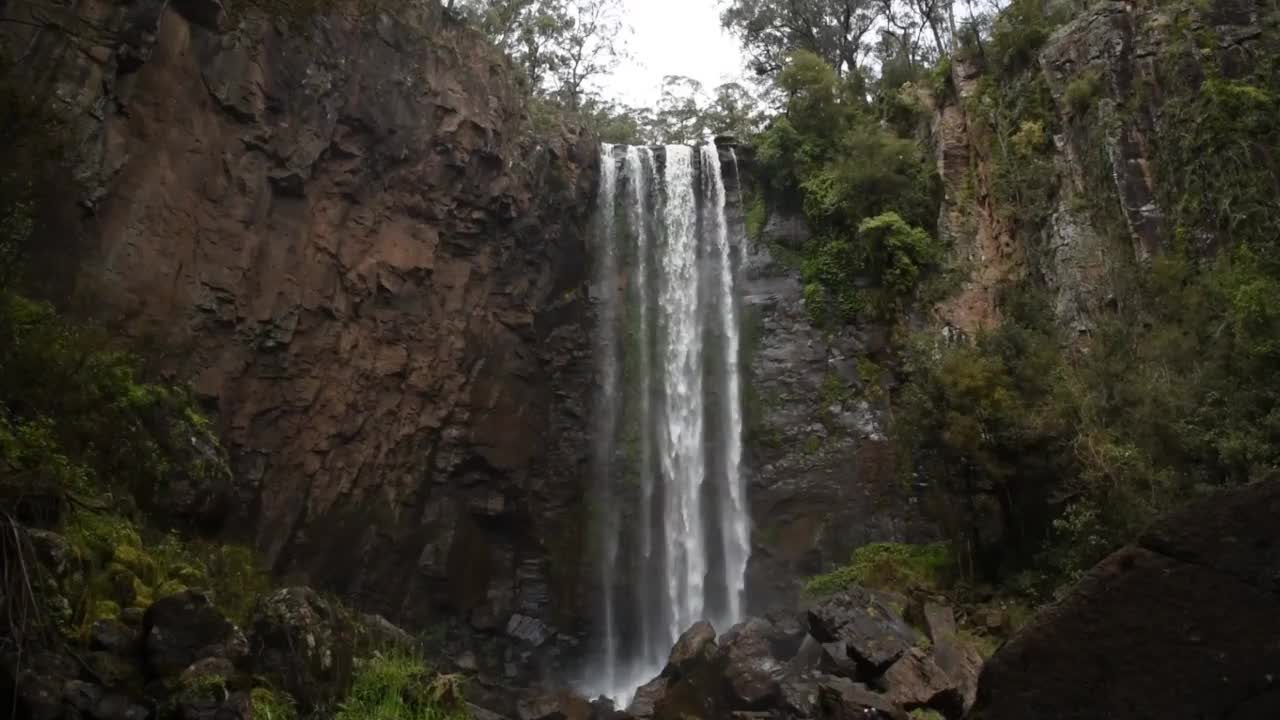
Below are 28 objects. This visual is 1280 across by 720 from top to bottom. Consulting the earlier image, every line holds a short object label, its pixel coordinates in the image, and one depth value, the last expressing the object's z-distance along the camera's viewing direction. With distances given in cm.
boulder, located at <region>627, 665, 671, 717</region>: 1328
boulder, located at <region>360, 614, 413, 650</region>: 887
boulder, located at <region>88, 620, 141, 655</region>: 628
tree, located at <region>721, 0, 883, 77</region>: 3039
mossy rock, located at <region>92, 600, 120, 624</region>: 645
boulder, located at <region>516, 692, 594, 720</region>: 1352
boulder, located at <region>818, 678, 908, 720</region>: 1006
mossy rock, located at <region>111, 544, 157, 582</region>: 755
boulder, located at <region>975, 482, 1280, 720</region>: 360
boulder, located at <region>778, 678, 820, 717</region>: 1146
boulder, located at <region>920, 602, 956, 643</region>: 1302
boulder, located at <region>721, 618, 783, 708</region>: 1227
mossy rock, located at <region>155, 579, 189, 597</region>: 740
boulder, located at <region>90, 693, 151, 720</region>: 570
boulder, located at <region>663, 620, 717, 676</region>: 1398
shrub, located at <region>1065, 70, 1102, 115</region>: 1816
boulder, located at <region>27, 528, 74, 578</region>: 645
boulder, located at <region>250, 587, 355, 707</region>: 730
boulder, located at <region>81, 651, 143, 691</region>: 594
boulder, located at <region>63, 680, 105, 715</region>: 556
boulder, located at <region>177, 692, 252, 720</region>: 603
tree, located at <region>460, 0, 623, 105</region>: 2858
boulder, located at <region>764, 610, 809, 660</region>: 1376
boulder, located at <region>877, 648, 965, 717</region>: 1091
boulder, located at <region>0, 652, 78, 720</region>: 534
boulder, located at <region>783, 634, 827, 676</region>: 1249
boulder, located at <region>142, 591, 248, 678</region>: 643
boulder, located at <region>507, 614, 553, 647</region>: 1825
